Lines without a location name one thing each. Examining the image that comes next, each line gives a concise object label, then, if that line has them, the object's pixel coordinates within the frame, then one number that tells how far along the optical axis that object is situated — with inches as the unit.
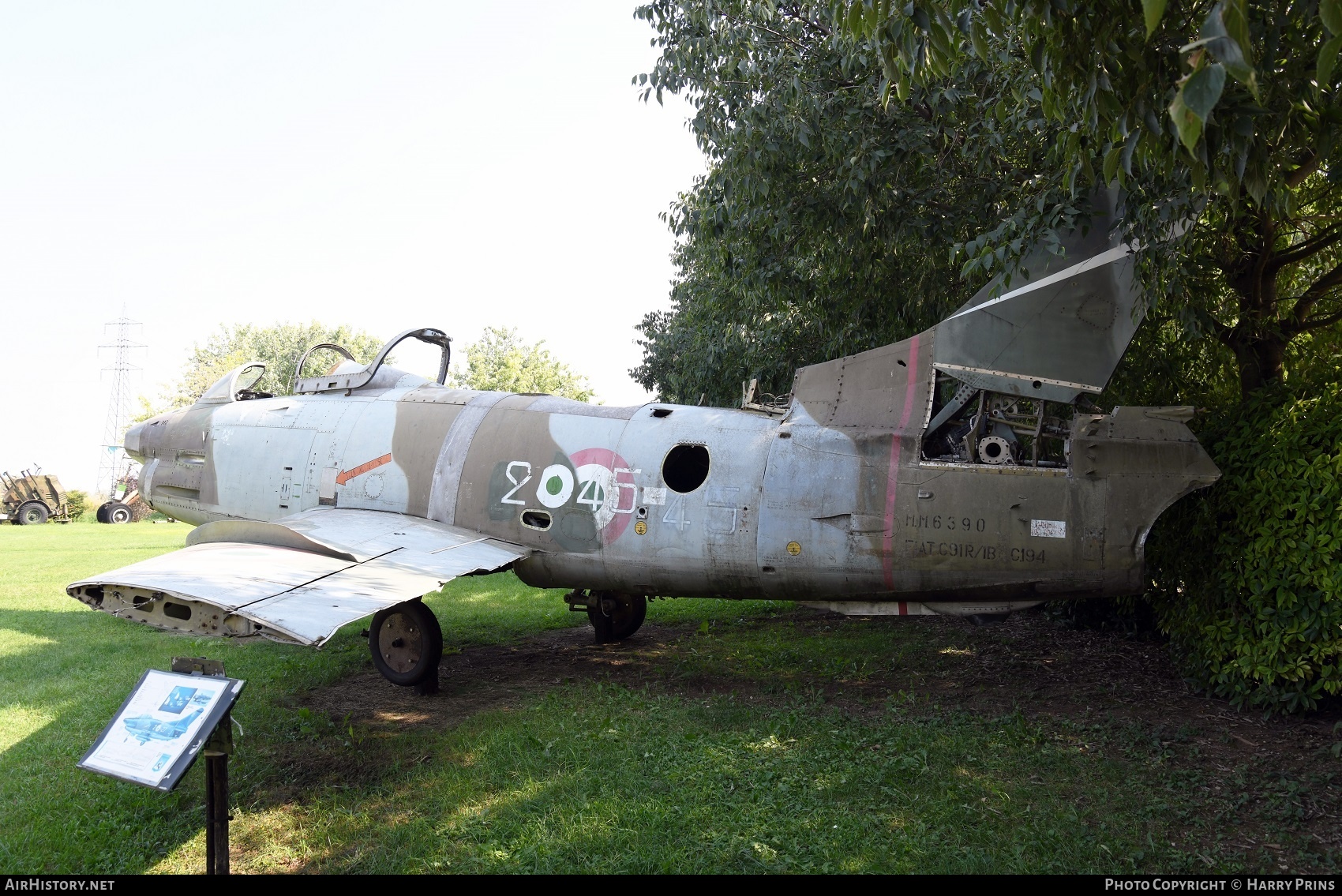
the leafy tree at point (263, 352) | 2224.4
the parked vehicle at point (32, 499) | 1306.6
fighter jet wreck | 253.6
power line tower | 2240.4
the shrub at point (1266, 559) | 234.8
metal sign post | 168.6
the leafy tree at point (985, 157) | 173.9
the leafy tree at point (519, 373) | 1998.0
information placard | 164.6
